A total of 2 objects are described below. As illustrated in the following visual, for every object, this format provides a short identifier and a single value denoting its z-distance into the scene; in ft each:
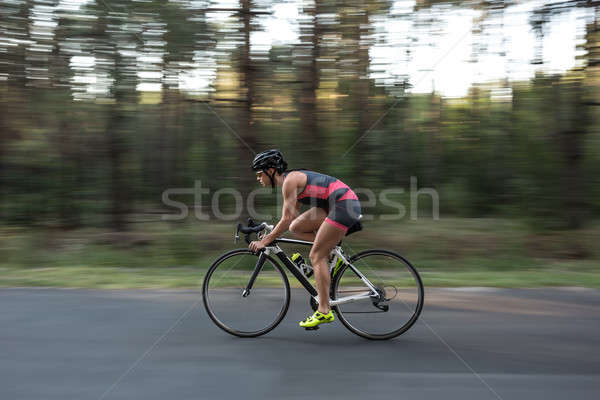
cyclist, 14.38
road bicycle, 15.01
